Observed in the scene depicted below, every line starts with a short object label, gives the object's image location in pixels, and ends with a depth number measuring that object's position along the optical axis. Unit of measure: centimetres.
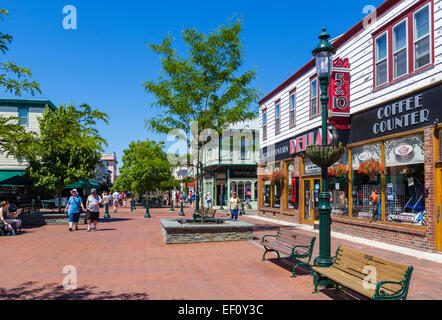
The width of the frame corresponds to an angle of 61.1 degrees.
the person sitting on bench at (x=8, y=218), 1439
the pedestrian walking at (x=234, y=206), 1958
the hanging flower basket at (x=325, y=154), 674
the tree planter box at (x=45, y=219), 1856
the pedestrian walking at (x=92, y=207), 1593
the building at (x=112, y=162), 12762
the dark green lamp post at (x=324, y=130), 679
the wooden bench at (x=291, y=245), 794
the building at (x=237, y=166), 3950
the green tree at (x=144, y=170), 4197
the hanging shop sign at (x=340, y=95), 1417
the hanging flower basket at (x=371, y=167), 1256
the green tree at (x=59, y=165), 2003
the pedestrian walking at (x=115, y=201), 2951
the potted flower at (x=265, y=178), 2331
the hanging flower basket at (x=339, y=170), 1461
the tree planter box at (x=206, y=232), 1204
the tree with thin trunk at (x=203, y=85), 1398
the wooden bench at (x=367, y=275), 476
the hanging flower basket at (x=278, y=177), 2112
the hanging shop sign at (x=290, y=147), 1709
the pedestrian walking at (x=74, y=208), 1591
